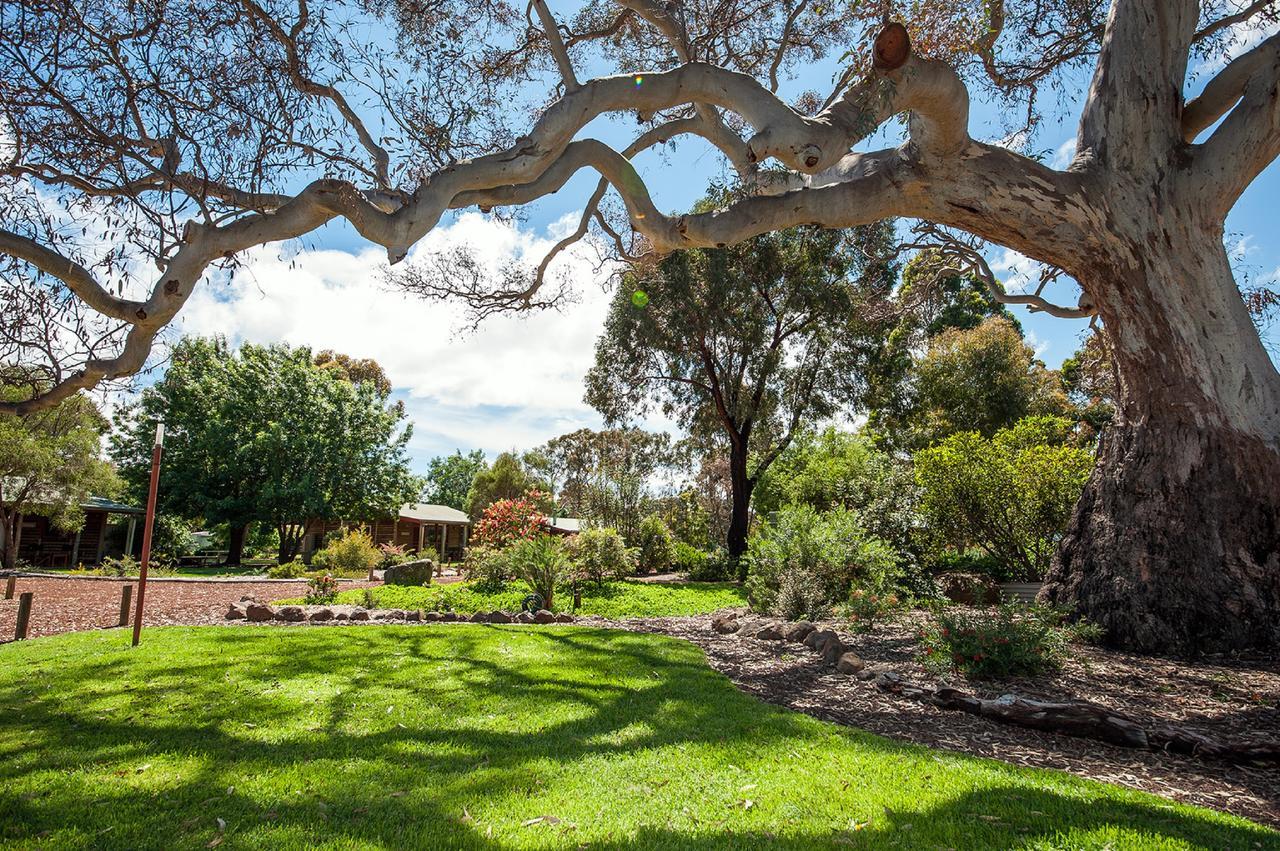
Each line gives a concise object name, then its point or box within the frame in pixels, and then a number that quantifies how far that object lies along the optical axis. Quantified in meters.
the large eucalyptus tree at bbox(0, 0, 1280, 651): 4.47
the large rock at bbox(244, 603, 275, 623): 9.39
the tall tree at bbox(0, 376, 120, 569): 20.55
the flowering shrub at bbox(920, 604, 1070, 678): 5.40
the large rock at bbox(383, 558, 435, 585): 16.55
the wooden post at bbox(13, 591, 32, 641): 7.85
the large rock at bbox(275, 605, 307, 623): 9.43
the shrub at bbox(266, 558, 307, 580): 18.94
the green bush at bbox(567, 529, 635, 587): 15.43
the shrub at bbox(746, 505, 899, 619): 9.73
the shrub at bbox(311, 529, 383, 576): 19.78
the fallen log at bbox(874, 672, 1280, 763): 3.67
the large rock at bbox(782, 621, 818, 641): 7.75
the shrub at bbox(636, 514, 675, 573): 21.94
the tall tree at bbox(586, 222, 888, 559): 18.28
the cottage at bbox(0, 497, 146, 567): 26.12
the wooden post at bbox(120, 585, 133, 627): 8.36
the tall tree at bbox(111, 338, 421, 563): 24.97
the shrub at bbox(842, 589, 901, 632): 8.15
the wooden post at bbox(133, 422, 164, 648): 6.52
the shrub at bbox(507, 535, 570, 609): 11.12
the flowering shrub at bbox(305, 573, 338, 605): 11.81
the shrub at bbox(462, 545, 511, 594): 13.98
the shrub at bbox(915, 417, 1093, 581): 11.30
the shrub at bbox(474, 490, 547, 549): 16.45
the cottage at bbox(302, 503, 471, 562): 33.97
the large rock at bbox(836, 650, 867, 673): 6.02
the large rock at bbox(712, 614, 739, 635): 9.03
